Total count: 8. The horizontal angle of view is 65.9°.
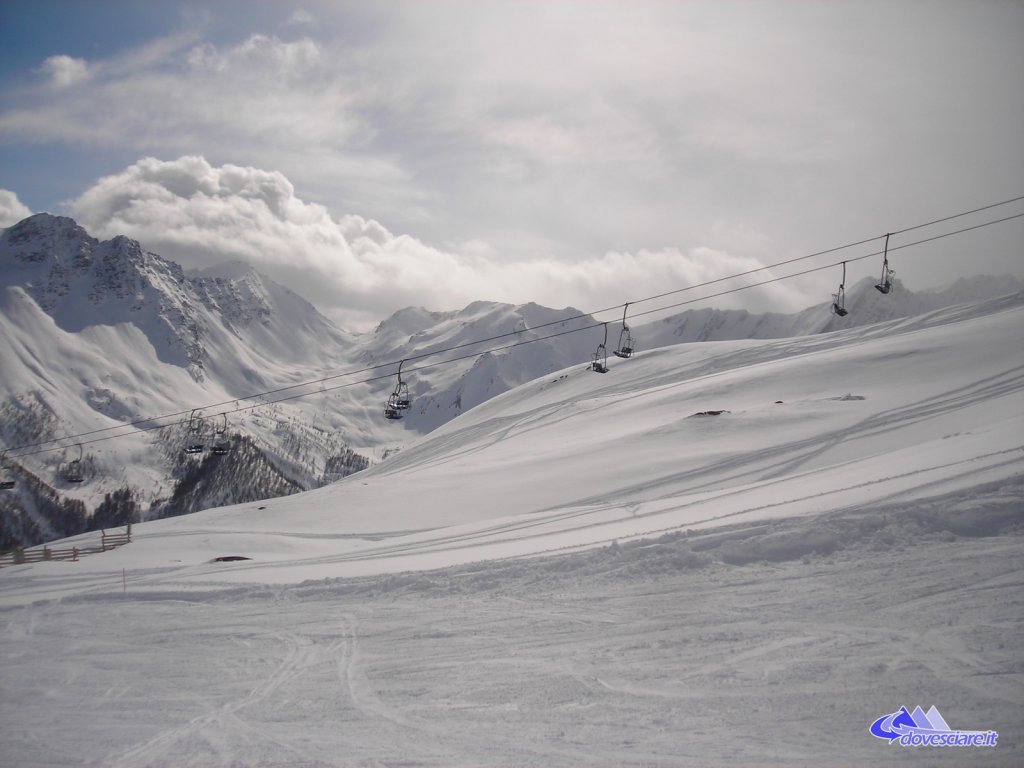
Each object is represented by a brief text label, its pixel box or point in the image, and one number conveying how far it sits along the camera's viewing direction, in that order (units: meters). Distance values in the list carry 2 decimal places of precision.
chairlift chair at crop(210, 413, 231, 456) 48.90
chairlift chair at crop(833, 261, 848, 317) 36.32
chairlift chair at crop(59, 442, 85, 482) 48.41
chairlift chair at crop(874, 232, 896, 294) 32.85
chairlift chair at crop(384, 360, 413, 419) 37.47
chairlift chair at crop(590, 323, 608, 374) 45.70
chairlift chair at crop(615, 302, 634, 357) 42.97
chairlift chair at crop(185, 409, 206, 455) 48.48
